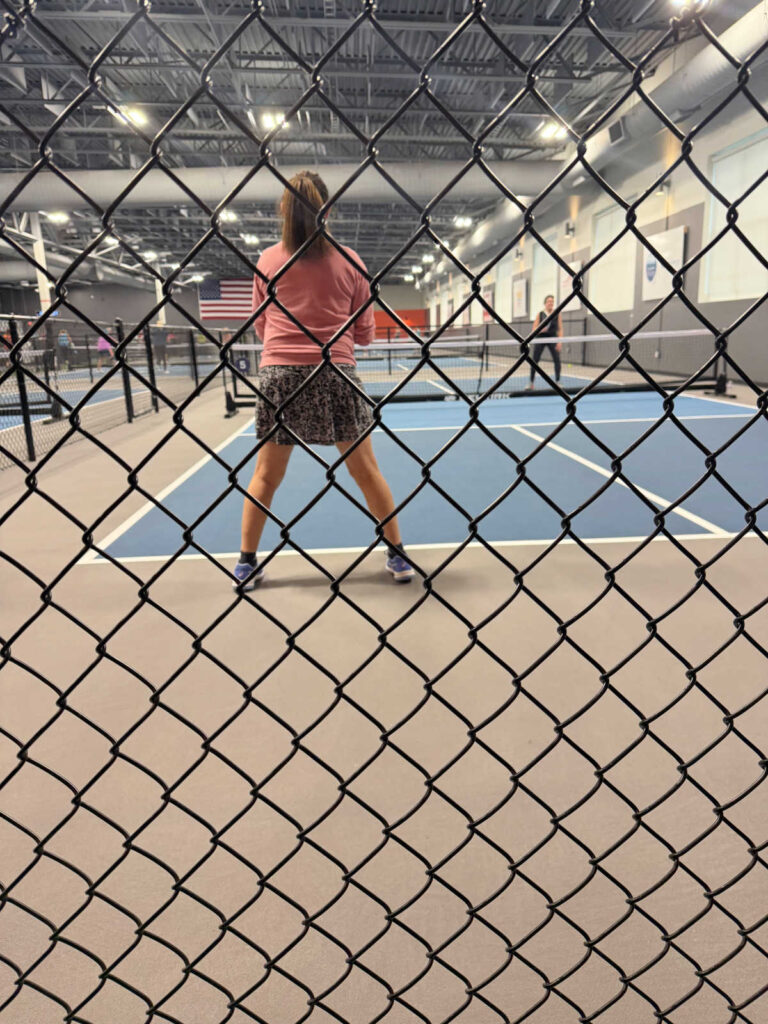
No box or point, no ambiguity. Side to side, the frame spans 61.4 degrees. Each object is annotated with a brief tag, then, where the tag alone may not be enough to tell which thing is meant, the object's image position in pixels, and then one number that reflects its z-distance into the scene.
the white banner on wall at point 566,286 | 16.99
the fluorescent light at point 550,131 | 12.44
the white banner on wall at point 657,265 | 11.59
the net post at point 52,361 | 7.23
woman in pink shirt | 2.33
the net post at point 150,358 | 4.59
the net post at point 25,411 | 4.76
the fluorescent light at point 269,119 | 11.86
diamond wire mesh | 0.81
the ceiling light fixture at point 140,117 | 10.87
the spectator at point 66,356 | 18.17
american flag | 22.50
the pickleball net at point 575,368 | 9.34
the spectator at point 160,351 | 18.95
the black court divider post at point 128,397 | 7.77
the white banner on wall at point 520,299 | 20.15
